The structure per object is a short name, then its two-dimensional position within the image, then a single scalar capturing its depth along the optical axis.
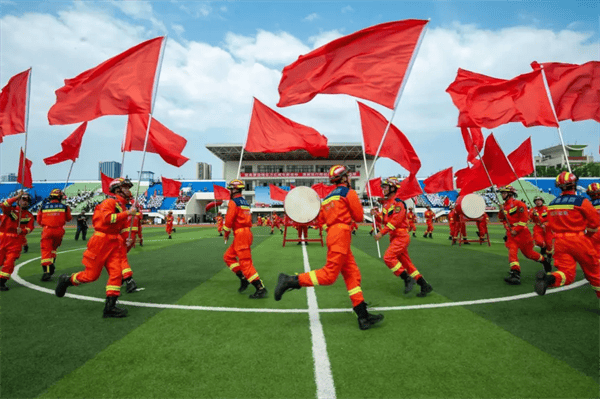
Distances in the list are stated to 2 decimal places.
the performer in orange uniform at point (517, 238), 7.01
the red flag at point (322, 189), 24.36
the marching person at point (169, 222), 22.62
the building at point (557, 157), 103.81
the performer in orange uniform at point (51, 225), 7.86
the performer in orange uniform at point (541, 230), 9.03
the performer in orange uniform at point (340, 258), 4.30
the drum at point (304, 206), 13.34
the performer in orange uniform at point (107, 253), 4.91
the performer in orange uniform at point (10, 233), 7.25
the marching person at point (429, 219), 21.17
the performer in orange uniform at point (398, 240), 6.20
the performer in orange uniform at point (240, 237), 6.06
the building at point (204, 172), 98.88
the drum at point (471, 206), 14.87
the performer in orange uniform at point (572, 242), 4.80
